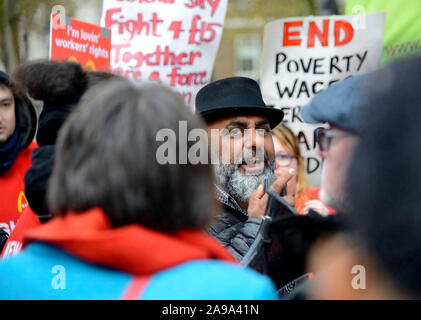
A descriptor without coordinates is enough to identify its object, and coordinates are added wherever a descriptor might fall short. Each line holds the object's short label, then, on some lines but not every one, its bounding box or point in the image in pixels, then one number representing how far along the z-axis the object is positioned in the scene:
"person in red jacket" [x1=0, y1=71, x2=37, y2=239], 3.64
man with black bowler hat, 2.86
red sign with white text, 3.63
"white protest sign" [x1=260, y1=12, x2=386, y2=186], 4.05
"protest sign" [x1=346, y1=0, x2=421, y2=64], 3.75
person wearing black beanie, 1.99
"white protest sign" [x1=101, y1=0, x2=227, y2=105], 4.25
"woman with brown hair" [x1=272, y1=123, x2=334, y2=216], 4.32
